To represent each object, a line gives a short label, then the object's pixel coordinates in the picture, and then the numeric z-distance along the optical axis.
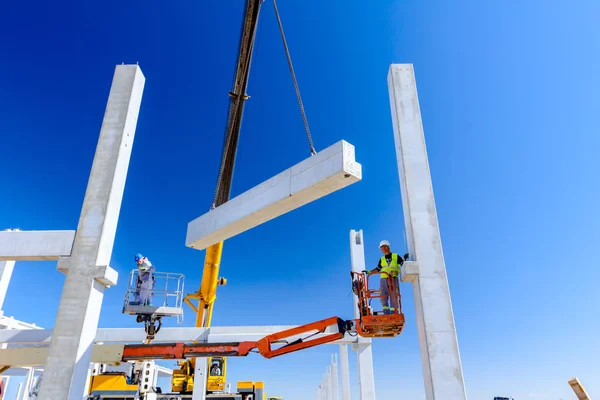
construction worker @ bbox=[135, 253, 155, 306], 10.41
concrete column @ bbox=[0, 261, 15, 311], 16.19
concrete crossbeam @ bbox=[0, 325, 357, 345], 14.23
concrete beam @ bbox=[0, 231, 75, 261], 7.23
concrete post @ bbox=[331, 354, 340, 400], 26.42
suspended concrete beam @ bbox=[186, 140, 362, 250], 7.15
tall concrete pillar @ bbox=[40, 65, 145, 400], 6.43
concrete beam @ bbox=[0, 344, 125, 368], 8.03
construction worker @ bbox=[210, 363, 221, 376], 15.35
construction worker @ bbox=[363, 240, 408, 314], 8.16
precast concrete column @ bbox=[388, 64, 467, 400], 6.18
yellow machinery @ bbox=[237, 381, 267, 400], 14.72
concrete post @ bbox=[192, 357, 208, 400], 13.84
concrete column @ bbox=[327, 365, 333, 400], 32.03
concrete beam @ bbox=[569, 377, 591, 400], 6.03
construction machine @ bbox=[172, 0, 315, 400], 12.44
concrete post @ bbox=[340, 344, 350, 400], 18.48
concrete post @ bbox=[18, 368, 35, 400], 18.30
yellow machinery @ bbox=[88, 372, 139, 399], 13.27
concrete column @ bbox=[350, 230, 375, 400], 13.59
